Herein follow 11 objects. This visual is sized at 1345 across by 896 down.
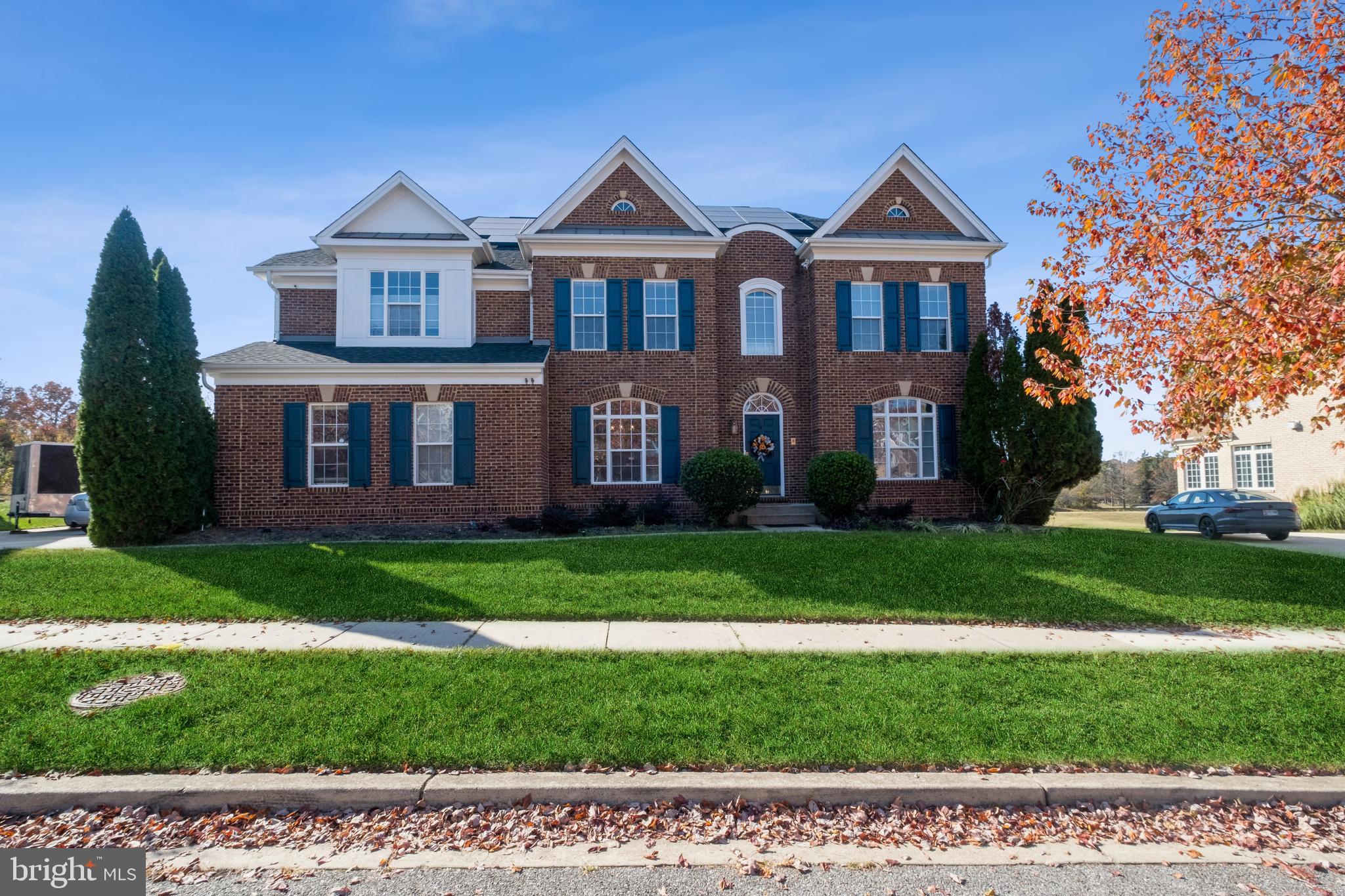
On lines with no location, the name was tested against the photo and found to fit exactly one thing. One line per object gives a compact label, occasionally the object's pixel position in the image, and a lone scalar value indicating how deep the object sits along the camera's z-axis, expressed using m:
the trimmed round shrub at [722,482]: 14.80
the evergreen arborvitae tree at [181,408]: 13.59
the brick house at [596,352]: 15.48
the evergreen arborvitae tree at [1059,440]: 15.39
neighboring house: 24.55
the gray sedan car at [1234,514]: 17.75
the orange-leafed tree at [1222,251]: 6.23
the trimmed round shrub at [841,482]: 15.34
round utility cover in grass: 5.62
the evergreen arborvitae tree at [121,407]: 12.97
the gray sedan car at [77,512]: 21.16
